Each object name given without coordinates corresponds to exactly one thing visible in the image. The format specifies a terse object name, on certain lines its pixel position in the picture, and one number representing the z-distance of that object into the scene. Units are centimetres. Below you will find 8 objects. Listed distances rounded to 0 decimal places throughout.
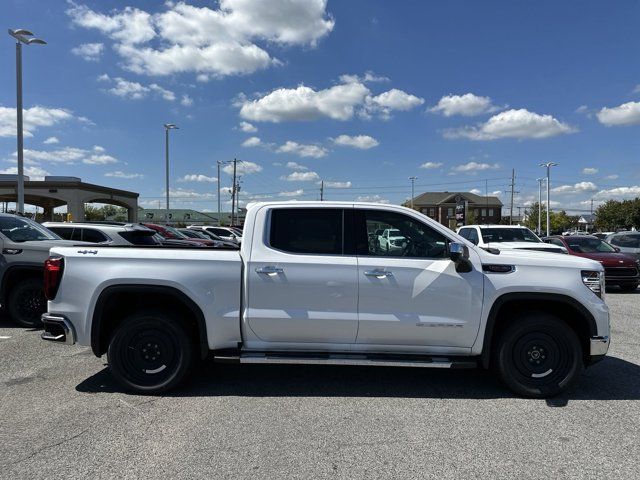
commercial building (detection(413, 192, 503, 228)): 12100
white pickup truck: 453
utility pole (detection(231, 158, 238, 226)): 6543
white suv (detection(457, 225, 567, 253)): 1272
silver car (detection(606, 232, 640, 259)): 1512
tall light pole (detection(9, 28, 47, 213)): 1706
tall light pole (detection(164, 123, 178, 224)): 3616
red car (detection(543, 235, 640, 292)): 1257
